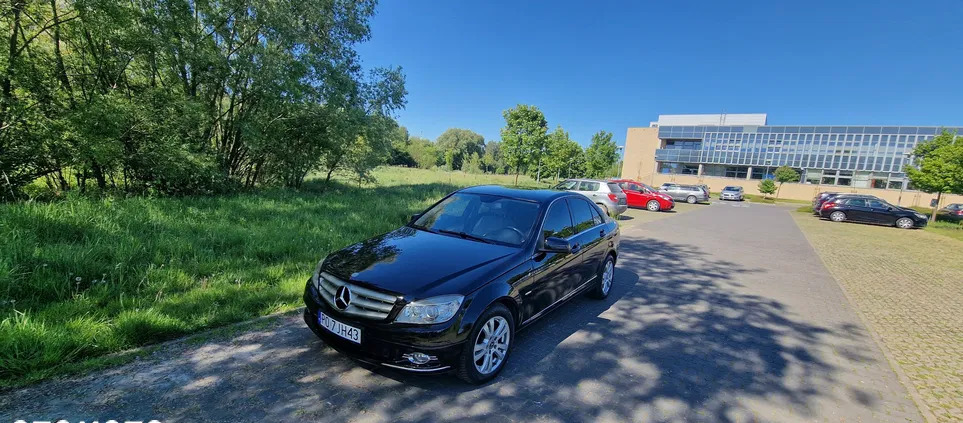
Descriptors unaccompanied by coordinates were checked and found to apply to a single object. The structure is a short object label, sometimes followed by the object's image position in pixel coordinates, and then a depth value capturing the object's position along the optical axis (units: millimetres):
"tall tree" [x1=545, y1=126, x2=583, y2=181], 35500
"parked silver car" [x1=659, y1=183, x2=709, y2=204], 29219
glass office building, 50812
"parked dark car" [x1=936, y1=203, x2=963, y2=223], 22603
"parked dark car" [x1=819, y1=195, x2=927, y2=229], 17938
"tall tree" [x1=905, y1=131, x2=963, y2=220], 17969
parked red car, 20234
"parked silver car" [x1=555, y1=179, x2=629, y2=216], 15195
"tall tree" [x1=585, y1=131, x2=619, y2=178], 44781
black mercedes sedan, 2812
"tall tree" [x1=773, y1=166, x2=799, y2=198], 46906
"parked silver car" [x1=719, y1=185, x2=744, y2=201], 38156
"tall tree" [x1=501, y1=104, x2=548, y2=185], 29359
